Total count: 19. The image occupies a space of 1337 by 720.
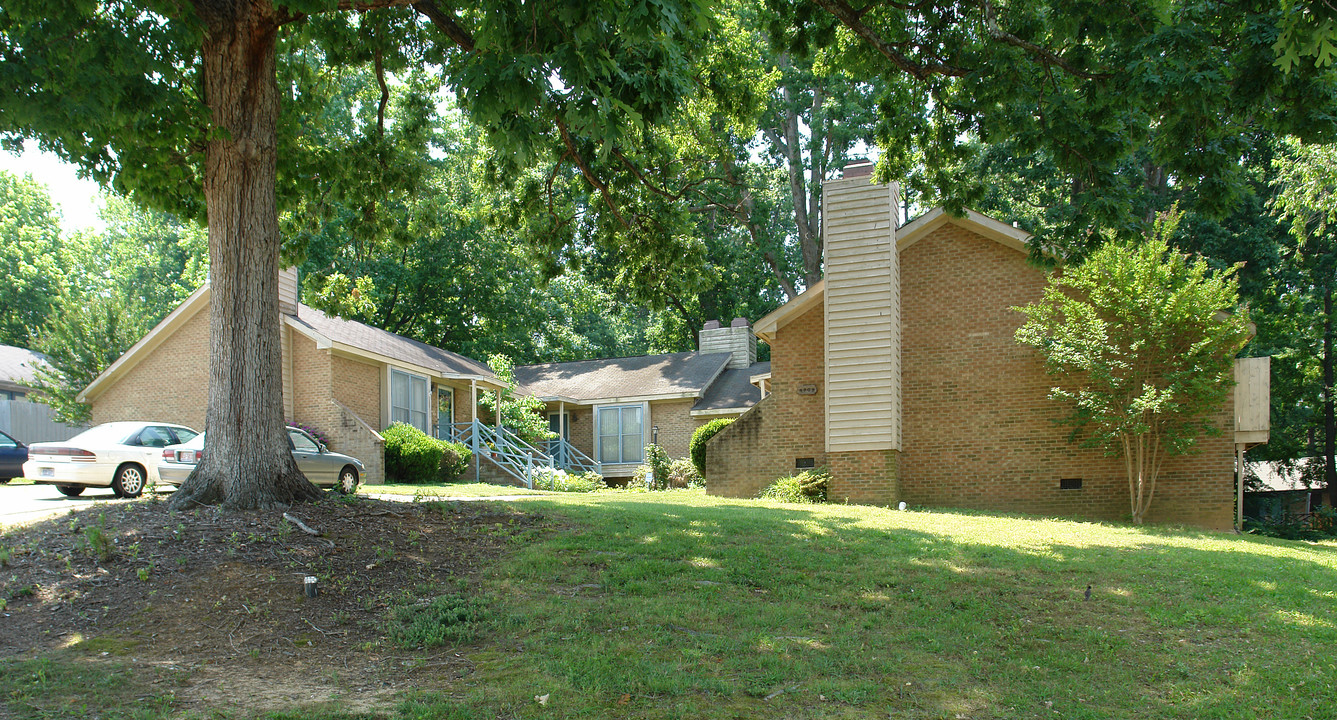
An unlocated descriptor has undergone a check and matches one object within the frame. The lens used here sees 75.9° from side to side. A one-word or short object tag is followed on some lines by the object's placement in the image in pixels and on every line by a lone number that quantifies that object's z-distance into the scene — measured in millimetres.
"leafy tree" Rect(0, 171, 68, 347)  40531
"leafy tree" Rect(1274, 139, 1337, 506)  26141
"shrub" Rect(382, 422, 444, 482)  20812
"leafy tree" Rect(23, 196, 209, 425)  26125
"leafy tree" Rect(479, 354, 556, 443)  26891
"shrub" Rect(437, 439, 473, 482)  22297
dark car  19141
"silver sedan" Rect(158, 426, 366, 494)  14328
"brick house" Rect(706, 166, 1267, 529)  15938
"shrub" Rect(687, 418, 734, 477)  23317
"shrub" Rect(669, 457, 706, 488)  24292
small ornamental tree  14078
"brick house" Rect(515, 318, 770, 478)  28531
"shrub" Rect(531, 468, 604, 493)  22422
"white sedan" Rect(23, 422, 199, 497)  14156
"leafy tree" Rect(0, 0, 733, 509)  5641
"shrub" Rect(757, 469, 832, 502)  16562
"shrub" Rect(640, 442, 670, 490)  24641
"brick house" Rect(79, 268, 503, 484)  21109
